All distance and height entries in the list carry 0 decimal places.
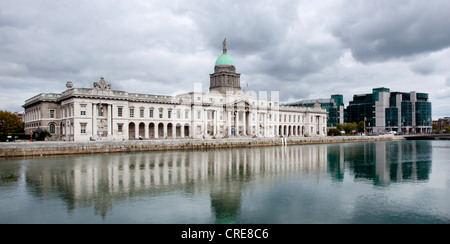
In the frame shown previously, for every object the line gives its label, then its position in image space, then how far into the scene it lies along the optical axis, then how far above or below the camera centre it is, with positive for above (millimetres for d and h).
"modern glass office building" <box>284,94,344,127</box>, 155000 +9006
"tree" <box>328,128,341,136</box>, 107225 -2874
